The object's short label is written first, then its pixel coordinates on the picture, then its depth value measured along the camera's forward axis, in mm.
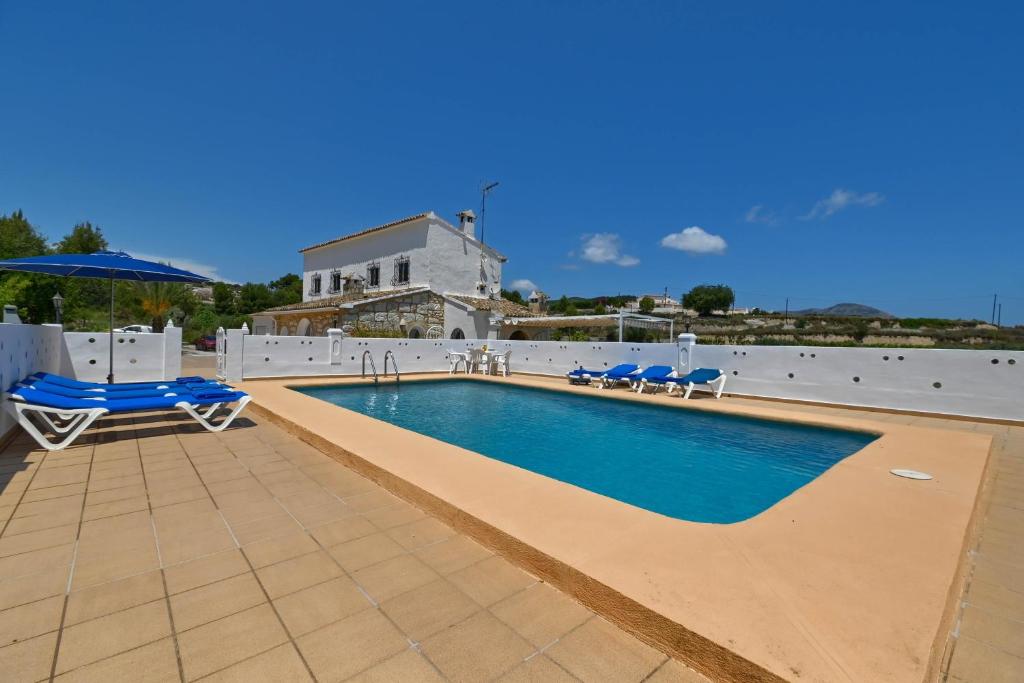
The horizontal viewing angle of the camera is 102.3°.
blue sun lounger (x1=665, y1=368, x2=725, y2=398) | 11088
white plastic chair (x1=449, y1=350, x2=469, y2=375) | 16828
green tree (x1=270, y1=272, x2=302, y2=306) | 47344
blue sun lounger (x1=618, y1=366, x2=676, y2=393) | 11930
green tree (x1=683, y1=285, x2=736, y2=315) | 58281
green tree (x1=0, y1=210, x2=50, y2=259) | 17656
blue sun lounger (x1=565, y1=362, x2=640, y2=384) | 12617
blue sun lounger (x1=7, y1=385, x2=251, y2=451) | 4750
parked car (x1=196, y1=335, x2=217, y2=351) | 28875
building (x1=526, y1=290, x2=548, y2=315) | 31516
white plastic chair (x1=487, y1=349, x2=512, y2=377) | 16172
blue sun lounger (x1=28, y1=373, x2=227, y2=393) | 6078
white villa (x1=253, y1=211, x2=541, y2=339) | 19781
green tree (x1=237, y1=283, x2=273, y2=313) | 45469
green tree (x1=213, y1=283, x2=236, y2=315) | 45188
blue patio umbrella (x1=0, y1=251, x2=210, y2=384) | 6285
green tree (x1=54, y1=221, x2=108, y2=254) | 27812
